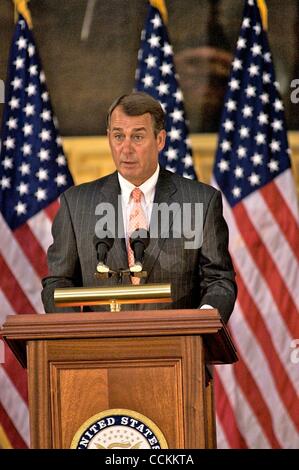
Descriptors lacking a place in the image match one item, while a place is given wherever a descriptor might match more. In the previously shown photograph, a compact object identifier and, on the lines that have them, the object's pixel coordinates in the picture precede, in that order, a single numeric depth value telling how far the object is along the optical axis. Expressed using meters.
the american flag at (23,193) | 14.23
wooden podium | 7.30
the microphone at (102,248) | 7.94
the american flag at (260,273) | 14.06
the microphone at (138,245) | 8.02
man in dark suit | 9.05
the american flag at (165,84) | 14.37
